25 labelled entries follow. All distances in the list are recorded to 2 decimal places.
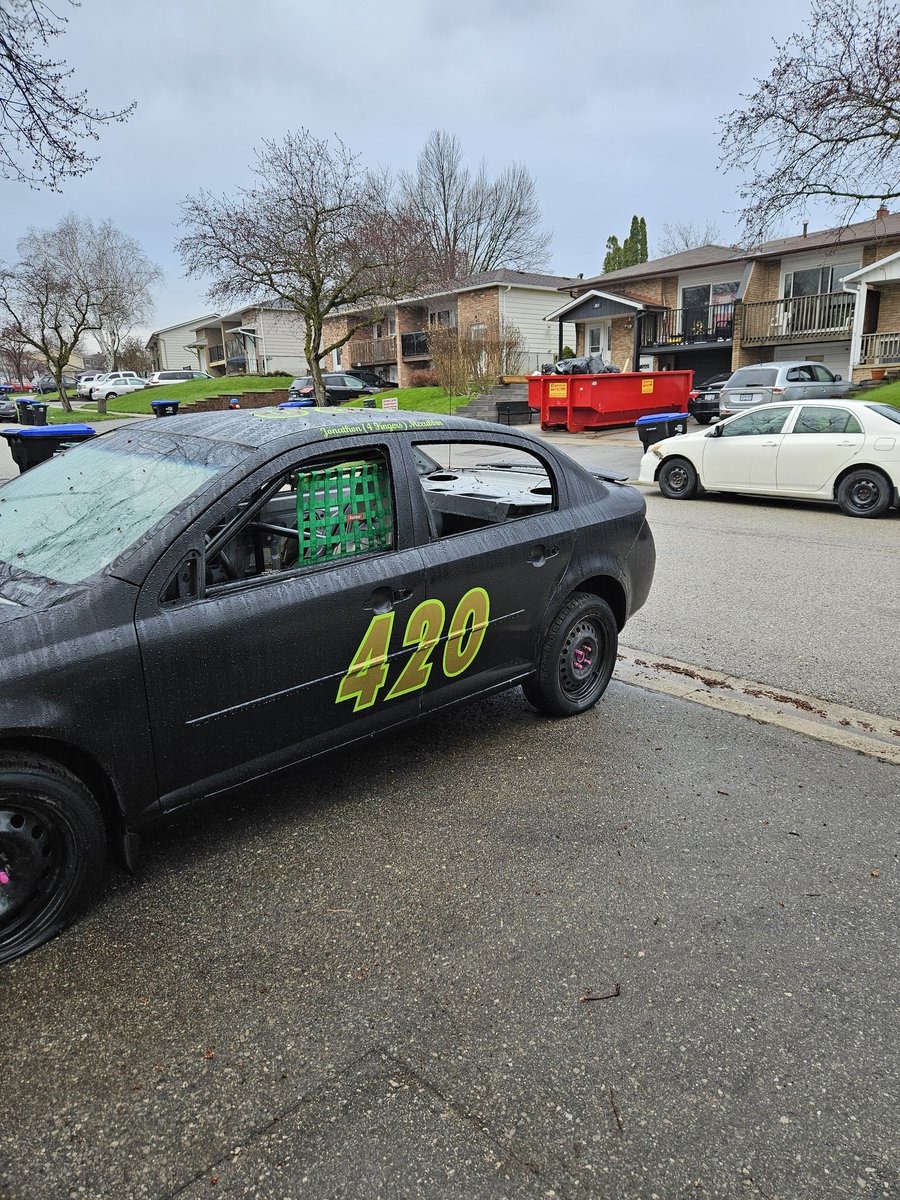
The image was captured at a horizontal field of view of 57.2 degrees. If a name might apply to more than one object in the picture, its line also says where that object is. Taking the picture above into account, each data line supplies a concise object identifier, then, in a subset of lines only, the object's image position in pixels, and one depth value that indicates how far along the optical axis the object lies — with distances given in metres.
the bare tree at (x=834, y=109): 18.62
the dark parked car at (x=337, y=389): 36.91
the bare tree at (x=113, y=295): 60.78
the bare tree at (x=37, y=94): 8.61
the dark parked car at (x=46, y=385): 70.25
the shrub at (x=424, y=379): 39.78
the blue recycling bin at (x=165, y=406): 9.85
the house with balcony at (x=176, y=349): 78.44
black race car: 2.59
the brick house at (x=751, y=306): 27.12
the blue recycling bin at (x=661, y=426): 15.16
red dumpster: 22.31
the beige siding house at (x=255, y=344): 58.09
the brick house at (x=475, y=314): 38.91
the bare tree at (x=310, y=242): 27.33
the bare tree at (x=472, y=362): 30.84
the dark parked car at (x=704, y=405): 23.86
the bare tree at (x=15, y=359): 48.53
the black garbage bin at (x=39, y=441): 9.77
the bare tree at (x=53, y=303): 46.28
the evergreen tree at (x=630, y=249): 63.59
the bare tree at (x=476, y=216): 61.62
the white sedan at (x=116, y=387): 50.41
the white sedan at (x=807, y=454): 10.49
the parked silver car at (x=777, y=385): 20.09
